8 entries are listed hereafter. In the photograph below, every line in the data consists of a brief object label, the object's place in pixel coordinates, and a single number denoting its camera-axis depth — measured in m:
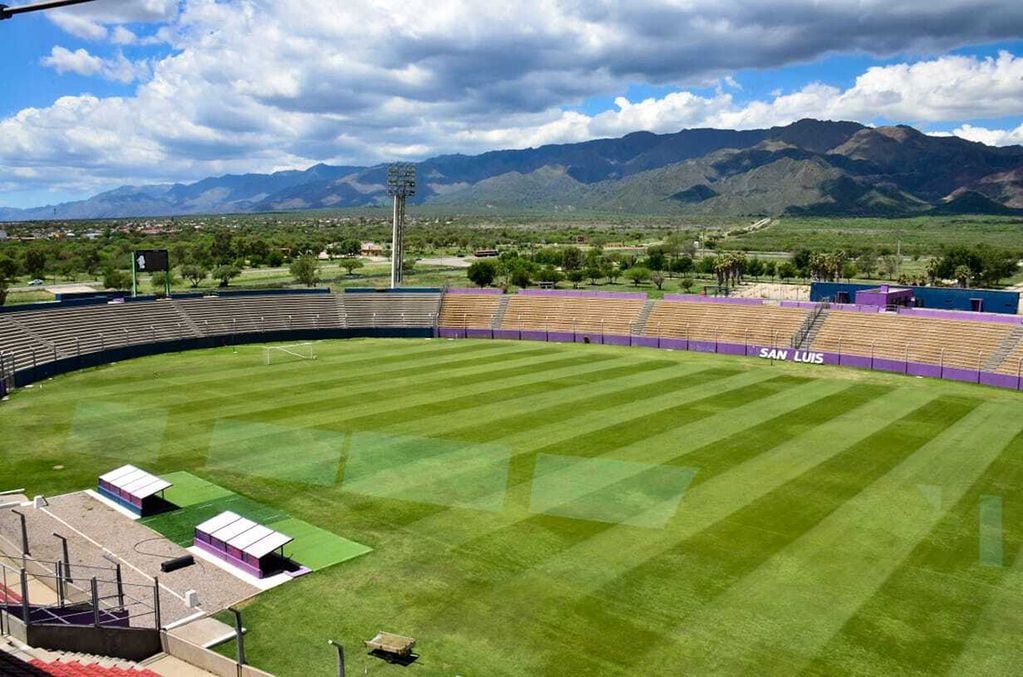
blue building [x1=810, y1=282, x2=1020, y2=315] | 63.19
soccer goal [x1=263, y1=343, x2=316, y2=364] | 55.09
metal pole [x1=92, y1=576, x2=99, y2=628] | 15.55
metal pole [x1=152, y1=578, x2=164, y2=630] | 16.55
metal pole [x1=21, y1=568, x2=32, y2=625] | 14.88
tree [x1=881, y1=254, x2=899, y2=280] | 120.38
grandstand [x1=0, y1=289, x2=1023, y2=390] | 51.00
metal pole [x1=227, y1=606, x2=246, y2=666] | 14.96
